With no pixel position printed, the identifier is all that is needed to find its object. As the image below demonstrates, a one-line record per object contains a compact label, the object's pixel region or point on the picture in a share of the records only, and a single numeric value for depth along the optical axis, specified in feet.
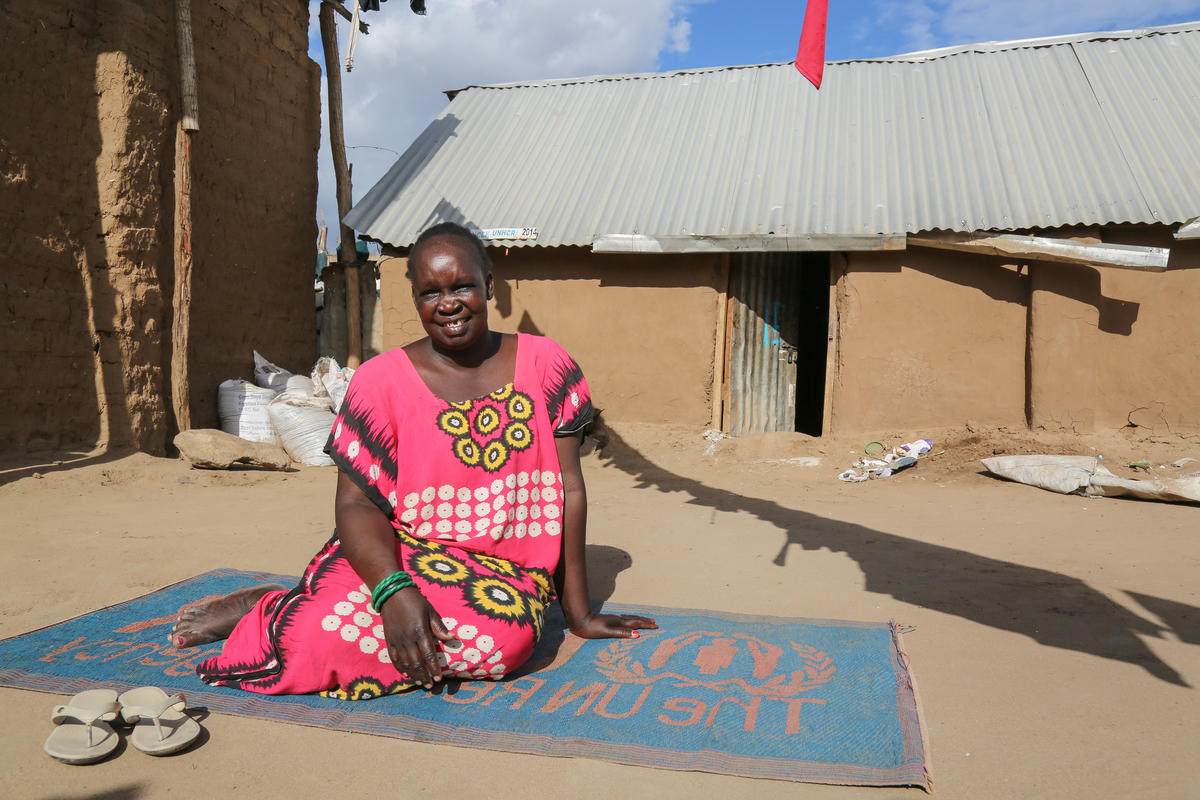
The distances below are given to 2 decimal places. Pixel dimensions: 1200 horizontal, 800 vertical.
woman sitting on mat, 7.52
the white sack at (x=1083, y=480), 17.13
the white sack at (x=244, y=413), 23.77
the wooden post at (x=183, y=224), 21.81
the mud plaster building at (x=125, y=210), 18.54
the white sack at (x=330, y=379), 25.39
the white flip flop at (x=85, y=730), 6.39
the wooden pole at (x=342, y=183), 28.45
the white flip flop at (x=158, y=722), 6.55
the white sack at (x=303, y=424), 23.13
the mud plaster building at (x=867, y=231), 22.27
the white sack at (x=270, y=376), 25.07
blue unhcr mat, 6.59
